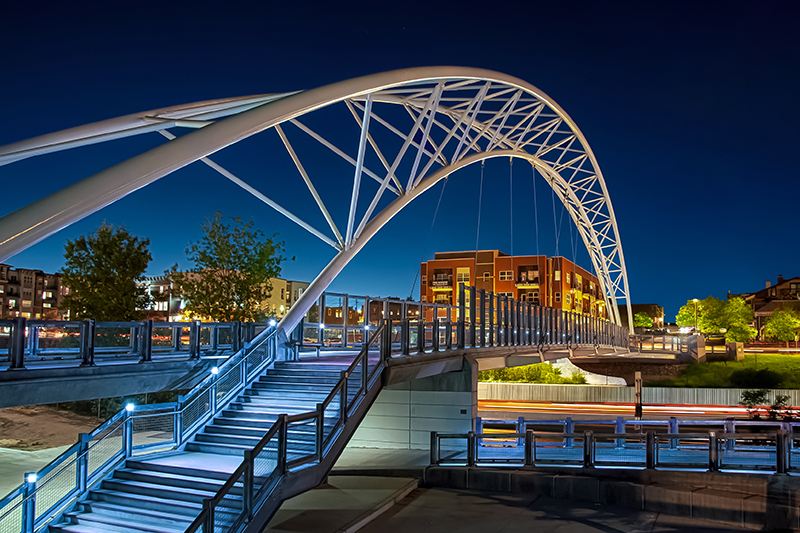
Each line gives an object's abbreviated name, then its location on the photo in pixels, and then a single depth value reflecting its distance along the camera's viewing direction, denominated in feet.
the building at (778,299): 384.06
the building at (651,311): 529.08
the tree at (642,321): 450.62
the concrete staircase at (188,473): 34.76
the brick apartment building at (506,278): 302.25
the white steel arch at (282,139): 31.78
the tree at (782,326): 284.20
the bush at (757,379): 163.43
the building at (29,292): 391.24
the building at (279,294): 274.98
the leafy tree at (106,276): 106.42
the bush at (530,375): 170.50
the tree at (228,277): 114.83
